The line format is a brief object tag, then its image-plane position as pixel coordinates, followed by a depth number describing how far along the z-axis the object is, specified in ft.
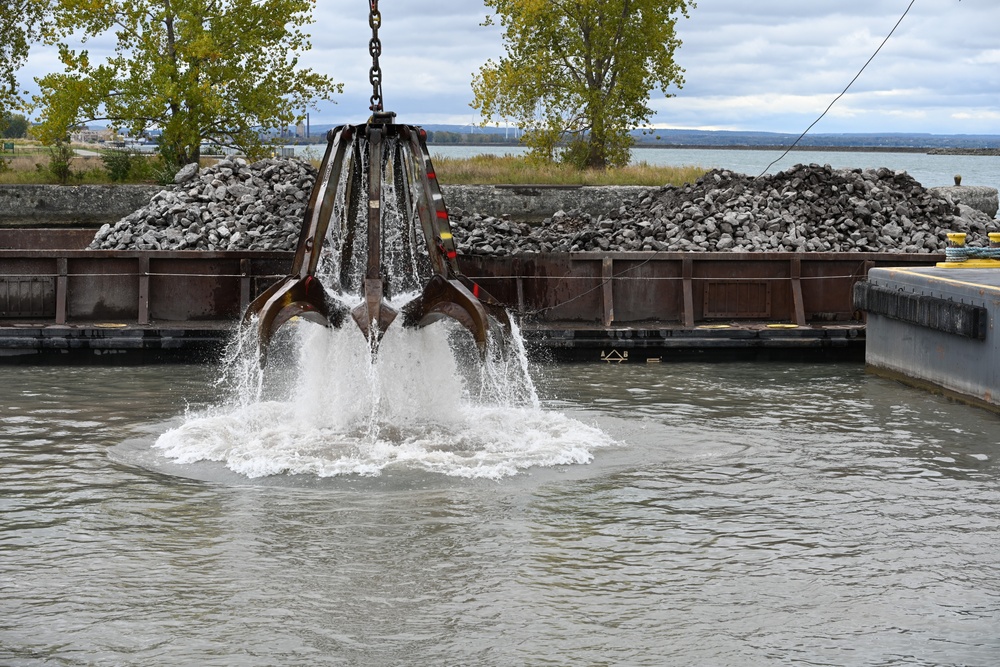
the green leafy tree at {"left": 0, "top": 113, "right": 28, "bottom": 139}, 374.84
